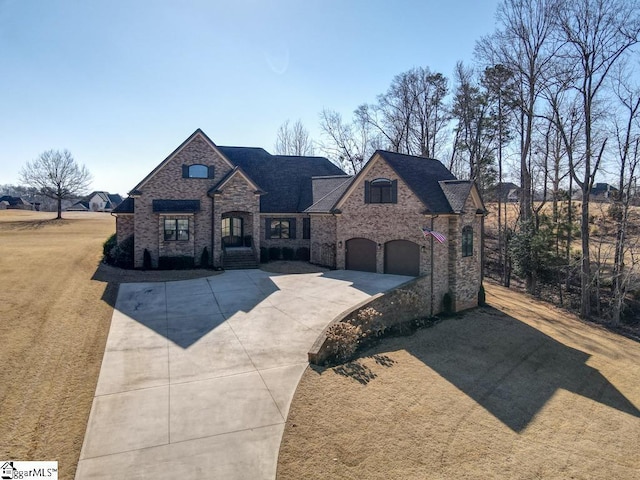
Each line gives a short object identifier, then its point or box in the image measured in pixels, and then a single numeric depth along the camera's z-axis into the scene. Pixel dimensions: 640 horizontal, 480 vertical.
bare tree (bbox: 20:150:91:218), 53.00
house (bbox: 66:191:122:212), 91.83
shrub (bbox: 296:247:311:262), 27.84
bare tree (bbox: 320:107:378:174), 45.54
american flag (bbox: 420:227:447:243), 19.92
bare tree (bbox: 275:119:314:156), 53.91
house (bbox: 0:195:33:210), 87.88
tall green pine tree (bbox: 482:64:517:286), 29.87
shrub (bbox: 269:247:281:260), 27.31
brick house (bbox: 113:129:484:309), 20.97
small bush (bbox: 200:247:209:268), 24.14
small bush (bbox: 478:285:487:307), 22.66
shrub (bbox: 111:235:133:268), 23.63
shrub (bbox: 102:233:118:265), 24.23
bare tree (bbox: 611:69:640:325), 22.19
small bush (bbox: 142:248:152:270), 23.47
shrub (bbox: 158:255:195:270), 23.52
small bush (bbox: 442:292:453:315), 20.61
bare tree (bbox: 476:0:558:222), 26.34
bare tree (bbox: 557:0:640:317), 22.69
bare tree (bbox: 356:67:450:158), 38.78
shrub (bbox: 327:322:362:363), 12.55
